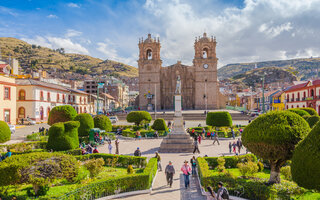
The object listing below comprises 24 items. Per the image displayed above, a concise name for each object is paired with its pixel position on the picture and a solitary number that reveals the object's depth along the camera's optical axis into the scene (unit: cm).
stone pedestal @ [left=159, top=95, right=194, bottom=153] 1884
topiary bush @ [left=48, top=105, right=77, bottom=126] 2362
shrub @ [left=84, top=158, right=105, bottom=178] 1047
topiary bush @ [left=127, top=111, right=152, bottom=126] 3100
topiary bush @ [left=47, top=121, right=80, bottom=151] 1565
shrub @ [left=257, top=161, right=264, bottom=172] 1230
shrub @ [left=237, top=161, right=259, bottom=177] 1038
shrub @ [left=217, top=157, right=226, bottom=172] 1184
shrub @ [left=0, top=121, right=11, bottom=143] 1750
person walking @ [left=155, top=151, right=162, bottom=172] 1333
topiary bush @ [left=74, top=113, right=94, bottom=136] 2294
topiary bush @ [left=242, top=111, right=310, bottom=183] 895
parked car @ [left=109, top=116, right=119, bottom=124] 4122
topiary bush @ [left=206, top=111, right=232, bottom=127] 2816
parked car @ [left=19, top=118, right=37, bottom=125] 3731
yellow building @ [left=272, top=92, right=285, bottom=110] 4890
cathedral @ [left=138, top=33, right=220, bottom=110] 6150
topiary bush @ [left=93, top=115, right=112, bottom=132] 2578
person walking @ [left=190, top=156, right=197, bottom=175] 1227
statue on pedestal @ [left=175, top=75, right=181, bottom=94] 2038
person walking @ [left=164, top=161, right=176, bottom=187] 1038
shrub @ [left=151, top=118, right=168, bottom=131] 2831
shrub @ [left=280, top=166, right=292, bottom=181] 1042
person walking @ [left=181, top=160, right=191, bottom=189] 1028
